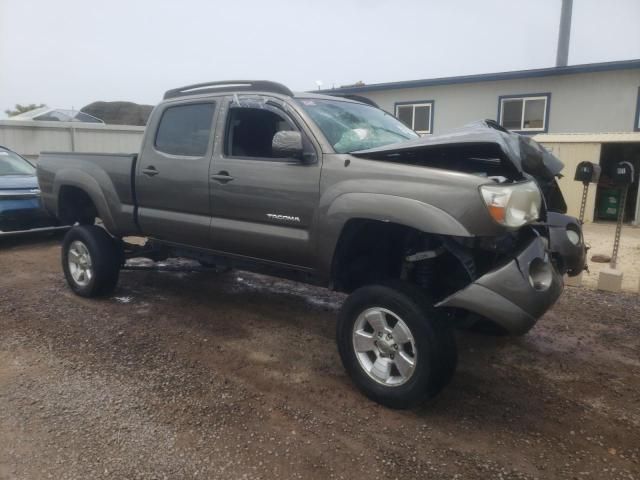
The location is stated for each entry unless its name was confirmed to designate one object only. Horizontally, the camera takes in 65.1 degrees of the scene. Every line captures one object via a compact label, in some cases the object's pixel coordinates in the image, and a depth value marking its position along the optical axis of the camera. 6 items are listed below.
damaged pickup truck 2.88
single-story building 12.86
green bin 12.95
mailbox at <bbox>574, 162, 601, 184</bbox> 4.68
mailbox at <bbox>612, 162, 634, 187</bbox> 5.88
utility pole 19.81
